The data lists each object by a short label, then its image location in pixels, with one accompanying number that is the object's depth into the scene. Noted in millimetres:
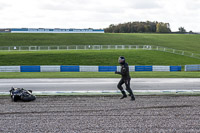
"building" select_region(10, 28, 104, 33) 81862
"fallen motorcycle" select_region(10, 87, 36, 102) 12452
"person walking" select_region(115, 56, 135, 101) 11961
